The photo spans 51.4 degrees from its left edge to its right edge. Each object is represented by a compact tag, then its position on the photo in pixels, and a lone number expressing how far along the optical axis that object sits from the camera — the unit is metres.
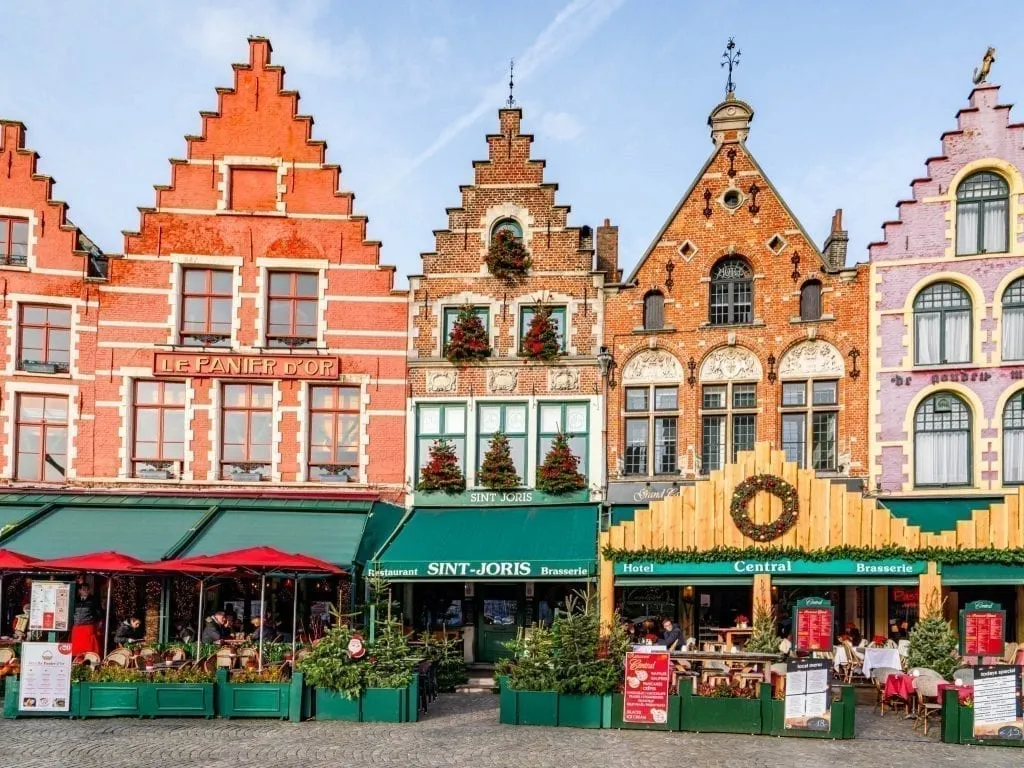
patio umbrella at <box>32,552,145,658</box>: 17.61
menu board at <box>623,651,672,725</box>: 14.84
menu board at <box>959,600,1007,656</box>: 18.72
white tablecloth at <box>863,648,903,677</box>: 18.03
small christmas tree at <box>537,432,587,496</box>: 21.56
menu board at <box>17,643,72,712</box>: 15.67
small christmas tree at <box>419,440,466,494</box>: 22.00
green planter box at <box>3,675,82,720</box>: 15.76
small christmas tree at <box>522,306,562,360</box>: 22.09
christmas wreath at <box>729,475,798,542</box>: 18.67
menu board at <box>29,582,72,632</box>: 18.56
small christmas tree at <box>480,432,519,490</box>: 21.86
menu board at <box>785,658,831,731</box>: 14.27
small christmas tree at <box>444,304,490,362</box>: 22.30
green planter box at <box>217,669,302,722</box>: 15.63
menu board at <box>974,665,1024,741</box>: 14.02
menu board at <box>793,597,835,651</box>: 19.36
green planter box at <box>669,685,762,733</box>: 14.59
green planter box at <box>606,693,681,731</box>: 14.80
